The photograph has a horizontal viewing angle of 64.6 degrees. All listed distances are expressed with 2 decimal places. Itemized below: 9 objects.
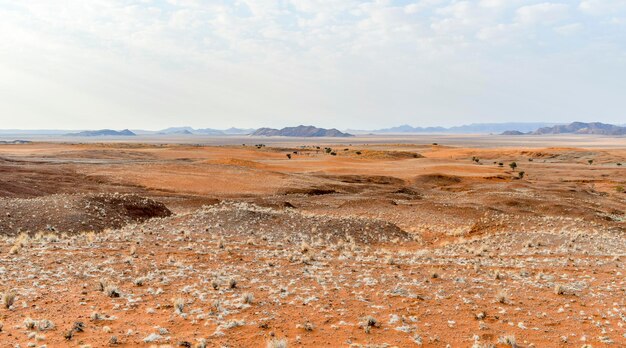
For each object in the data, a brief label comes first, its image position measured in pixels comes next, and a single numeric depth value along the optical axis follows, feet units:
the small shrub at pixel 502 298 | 36.88
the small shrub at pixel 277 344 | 26.32
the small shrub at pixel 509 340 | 28.87
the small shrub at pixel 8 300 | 32.96
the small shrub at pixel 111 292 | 35.96
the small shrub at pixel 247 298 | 35.04
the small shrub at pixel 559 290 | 39.65
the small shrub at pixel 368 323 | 30.58
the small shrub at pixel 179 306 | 32.58
